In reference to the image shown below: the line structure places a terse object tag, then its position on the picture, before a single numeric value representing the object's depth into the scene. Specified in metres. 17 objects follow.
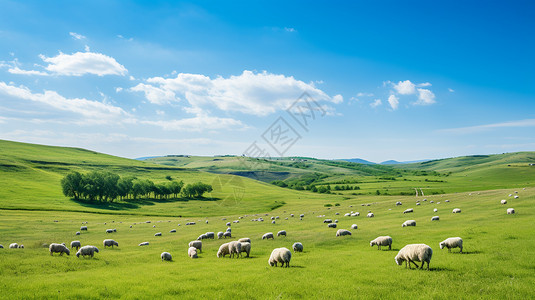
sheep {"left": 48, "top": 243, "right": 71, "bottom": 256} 26.39
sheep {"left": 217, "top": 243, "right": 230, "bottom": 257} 26.27
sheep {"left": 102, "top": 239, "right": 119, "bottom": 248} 35.06
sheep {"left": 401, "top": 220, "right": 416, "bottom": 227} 36.59
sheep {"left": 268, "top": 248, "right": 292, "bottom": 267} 20.11
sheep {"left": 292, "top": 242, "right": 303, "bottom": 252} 26.77
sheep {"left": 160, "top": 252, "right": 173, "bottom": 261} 25.42
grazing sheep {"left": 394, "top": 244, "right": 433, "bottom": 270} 16.83
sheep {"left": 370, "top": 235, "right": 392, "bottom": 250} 24.91
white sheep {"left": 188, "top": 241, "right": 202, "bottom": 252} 30.41
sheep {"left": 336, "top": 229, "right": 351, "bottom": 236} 33.66
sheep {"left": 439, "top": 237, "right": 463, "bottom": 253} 20.91
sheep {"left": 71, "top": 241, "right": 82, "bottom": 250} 32.09
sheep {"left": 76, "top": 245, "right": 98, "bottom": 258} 25.97
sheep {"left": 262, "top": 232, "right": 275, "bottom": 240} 35.67
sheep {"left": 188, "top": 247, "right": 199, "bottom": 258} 26.28
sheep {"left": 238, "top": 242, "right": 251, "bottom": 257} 25.51
